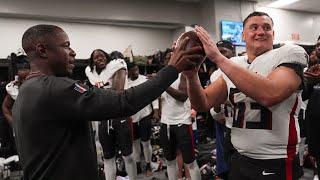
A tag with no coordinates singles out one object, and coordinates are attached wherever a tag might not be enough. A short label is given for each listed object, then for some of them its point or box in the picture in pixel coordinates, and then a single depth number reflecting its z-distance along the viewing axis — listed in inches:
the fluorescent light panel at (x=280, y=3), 256.8
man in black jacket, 38.7
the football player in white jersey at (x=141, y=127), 151.9
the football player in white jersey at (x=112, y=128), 117.1
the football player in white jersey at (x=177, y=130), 112.5
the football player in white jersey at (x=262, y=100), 45.0
